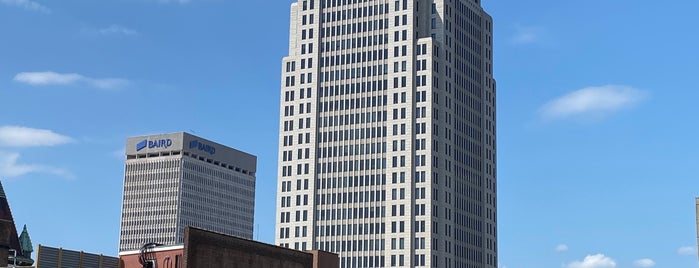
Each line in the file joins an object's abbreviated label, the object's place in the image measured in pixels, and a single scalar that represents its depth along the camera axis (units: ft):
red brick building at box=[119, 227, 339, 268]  261.24
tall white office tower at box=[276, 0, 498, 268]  642.22
